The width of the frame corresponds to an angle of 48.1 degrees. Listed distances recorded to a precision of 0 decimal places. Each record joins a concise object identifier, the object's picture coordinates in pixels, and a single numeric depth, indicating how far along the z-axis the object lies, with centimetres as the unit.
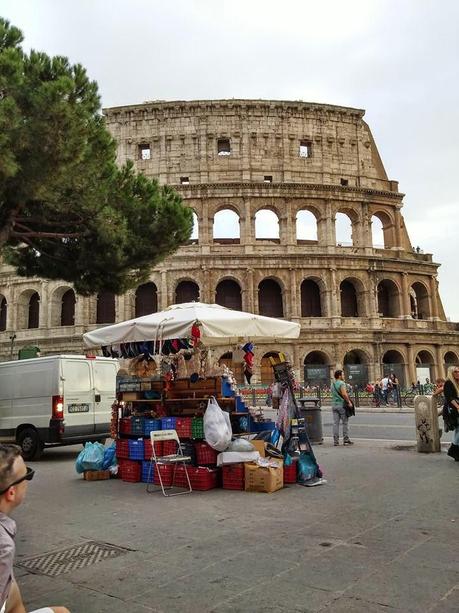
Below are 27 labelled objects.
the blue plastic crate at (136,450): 787
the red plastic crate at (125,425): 837
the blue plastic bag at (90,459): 827
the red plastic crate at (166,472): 738
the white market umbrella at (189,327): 768
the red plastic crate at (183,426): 755
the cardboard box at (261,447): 751
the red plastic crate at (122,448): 810
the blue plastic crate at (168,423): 772
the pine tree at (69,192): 827
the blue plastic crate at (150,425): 792
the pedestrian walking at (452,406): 843
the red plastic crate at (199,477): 704
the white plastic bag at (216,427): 698
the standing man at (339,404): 1133
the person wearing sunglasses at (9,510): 202
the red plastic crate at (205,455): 729
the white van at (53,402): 1082
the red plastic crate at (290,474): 734
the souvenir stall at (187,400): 709
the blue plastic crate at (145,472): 774
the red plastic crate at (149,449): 774
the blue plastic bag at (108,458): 845
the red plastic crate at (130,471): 791
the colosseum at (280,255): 3353
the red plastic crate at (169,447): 760
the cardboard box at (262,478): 679
